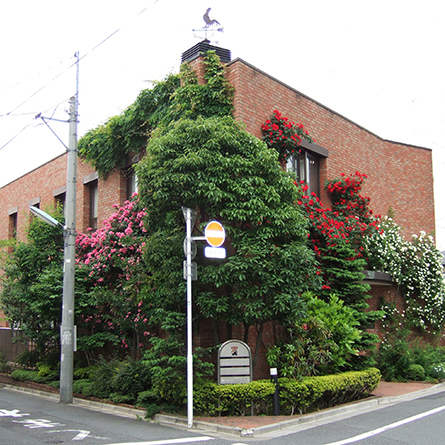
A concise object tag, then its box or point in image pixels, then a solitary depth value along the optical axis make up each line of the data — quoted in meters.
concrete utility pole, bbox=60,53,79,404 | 12.41
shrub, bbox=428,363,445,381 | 14.66
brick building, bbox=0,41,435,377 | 13.65
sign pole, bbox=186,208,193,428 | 9.08
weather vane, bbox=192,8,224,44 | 14.44
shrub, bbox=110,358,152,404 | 11.52
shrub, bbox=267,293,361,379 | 10.43
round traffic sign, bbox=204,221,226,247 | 9.48
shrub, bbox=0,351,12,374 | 17.19
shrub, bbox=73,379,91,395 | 12.93
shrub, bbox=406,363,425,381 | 14.48
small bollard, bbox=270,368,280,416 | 9.73
